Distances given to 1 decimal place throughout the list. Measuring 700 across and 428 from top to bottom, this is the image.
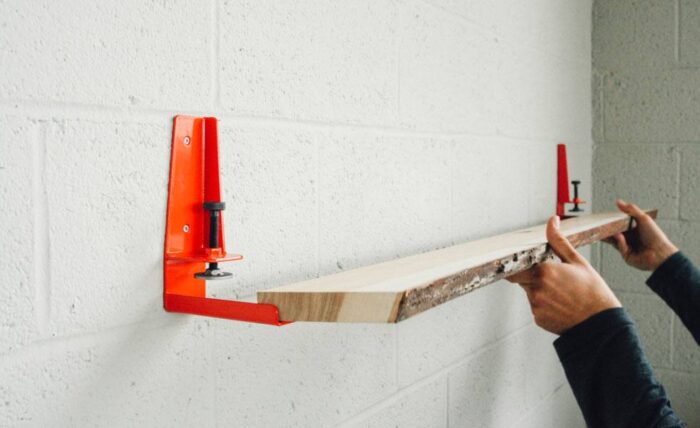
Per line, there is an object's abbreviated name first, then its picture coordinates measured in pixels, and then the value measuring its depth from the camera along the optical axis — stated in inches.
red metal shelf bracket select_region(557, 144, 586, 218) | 68.0
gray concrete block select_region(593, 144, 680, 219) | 75.8
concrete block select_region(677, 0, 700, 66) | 73.4
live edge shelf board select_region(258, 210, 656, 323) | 24.2
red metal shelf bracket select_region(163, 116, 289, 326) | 29.1
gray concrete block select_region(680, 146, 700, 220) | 74.2
